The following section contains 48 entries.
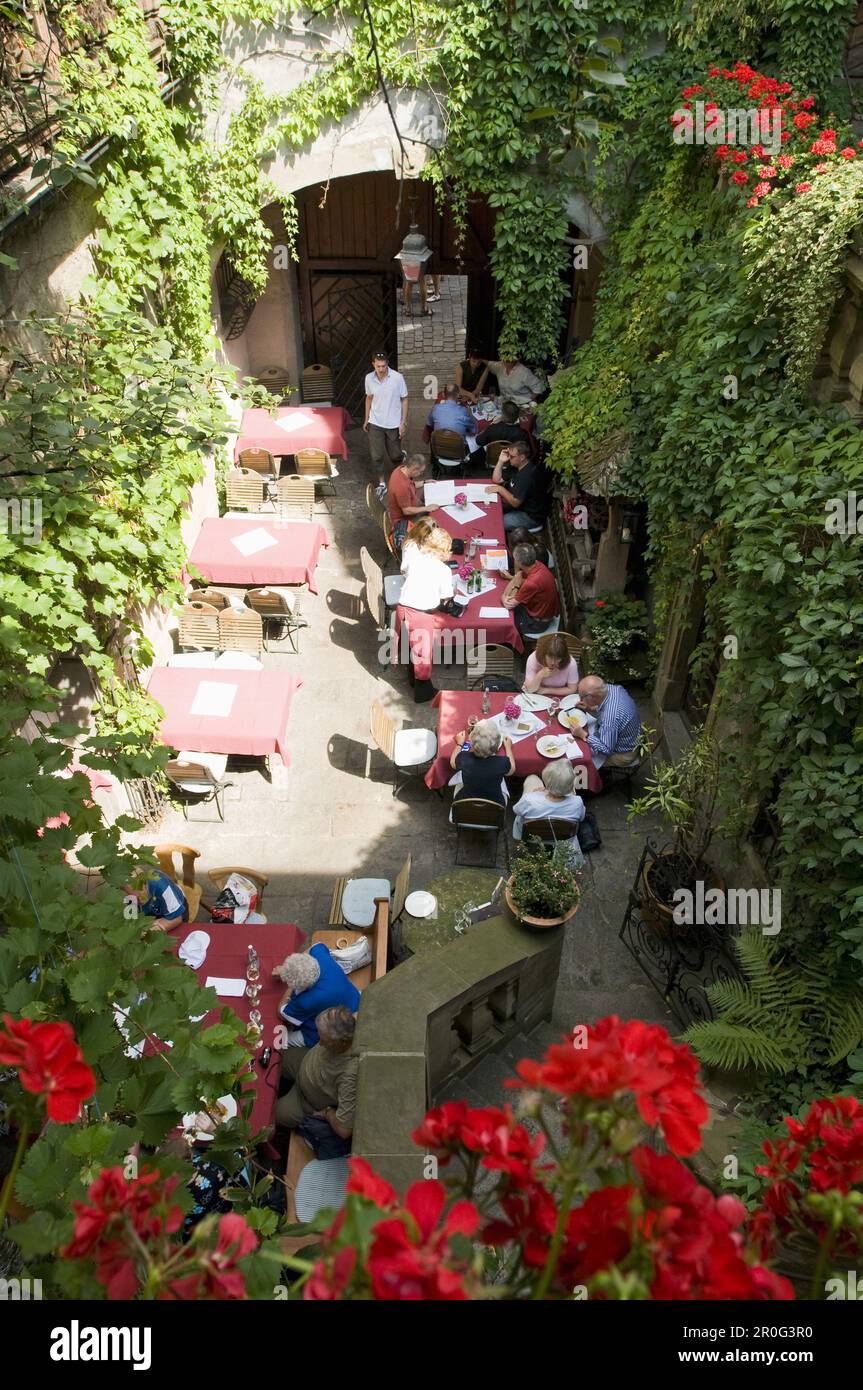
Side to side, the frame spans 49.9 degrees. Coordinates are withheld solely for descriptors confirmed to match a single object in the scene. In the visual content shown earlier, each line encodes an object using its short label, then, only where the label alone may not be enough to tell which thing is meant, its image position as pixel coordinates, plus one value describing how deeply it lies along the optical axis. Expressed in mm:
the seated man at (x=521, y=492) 12203
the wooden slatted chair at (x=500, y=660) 10203
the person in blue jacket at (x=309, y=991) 6344
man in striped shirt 8836
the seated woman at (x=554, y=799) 7996
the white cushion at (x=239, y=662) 9711
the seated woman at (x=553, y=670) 9172
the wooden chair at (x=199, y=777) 8898
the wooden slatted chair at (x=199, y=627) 10523
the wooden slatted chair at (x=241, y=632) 10523
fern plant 5619
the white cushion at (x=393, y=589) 11305
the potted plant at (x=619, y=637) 10102
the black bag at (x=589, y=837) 8750
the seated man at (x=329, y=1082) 5637
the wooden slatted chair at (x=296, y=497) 13086
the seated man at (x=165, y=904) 7160
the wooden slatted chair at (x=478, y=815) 8289
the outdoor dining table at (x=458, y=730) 8805
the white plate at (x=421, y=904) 7586
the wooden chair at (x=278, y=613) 10953
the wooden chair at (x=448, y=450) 13336
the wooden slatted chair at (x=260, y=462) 13492
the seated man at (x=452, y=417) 13586
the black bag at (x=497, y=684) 10164
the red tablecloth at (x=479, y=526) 11625
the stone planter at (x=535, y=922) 6282
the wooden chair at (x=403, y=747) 9273
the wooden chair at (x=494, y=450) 13656
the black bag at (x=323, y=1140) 5742
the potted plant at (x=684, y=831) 7594
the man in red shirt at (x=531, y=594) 10414
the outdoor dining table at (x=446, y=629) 10188
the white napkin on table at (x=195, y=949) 6945
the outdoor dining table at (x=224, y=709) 8961
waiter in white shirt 13516
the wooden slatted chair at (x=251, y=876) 8094
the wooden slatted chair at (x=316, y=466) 13633
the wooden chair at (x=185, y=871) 7680
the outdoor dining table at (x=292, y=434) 13758
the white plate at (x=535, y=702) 9211
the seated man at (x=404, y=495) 11766
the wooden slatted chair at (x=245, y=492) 13094
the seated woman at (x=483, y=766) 8180
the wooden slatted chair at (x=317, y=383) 16125
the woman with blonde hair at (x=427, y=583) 10312
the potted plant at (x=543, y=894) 6336
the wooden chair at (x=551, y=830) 8258
